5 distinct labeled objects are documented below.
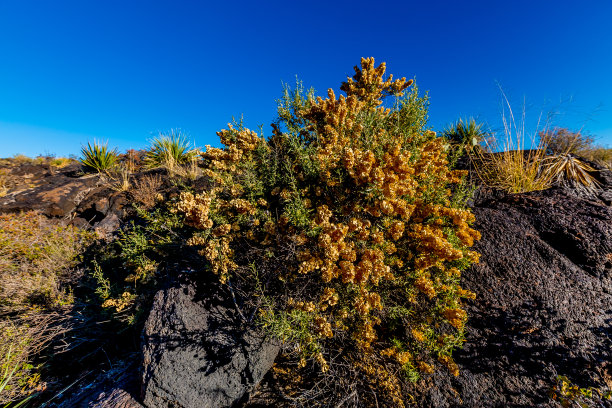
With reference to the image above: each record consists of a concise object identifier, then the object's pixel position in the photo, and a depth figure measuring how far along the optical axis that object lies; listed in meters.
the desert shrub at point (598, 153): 7.32
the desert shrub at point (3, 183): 8.18
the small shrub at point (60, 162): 13.06
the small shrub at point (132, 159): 9.62
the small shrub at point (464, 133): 5.92
